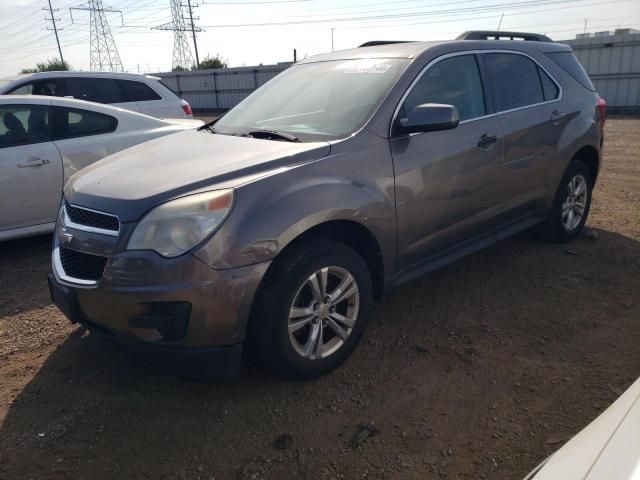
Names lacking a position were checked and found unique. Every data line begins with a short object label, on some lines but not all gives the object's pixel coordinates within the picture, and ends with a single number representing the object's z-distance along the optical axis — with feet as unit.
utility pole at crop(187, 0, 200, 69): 169.27
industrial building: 56.18
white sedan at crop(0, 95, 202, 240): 15.47
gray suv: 7.93
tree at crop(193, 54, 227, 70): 134.72
